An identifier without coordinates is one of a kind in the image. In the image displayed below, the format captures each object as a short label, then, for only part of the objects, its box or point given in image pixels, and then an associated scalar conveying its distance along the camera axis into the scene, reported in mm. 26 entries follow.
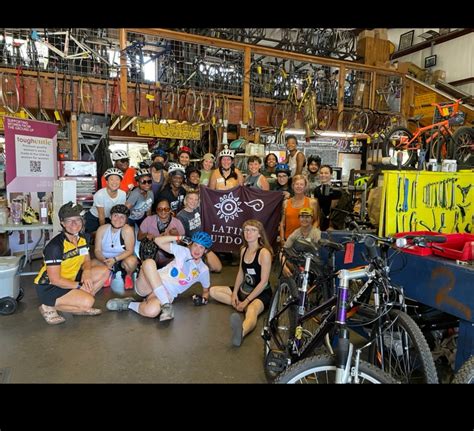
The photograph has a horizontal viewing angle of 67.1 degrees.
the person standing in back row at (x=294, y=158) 6227
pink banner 4785
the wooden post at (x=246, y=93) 7422
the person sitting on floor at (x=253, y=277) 3404
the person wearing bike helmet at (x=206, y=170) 5695
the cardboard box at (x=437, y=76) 11063
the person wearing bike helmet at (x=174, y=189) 4992
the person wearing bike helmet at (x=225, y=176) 5309
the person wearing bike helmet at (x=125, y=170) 5687
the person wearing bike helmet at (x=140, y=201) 4902
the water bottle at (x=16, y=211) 4645
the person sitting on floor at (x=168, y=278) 3578
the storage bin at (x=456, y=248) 2188
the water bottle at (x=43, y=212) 4777
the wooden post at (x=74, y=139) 6442
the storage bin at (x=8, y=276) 3604
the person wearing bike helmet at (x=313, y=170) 5688
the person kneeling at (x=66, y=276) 3387
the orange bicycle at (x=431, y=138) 4906
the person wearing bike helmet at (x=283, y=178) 5488
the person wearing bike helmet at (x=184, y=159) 6062
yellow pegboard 2861
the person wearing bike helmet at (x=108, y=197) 4734
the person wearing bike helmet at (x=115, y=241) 4154
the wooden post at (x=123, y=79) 6461
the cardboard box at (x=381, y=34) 10281
